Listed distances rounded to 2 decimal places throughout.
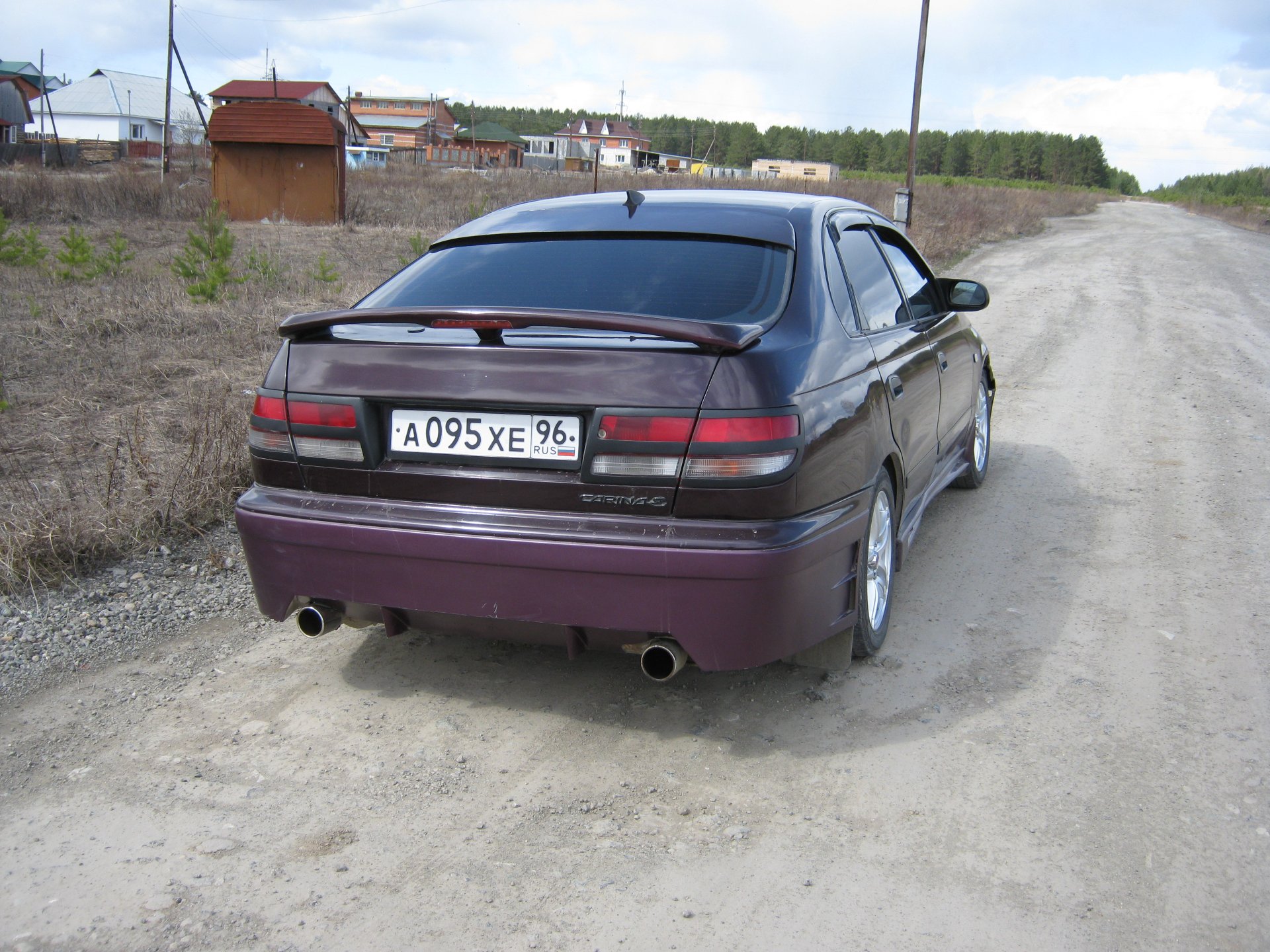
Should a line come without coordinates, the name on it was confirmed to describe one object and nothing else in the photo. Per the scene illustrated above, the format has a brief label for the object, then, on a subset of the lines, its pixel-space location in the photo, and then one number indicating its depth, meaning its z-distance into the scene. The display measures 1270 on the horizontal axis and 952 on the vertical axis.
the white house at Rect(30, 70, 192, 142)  81.31
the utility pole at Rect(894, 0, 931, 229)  18.72
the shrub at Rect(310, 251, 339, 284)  11.31
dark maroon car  2.70
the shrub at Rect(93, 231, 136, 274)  11.61
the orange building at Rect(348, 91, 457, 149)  104.56
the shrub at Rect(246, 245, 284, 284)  12.20
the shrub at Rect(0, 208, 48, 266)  11.77
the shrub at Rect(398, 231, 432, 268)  13.21
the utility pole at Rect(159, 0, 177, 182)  34.09
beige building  88.12
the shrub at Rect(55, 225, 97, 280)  11.41
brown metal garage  23.78
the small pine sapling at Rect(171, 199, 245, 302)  10.39
